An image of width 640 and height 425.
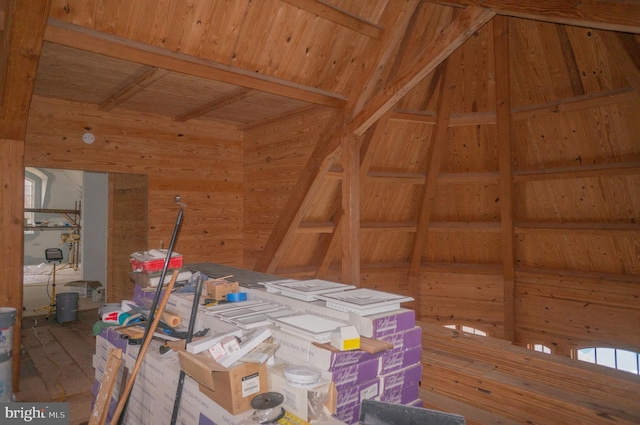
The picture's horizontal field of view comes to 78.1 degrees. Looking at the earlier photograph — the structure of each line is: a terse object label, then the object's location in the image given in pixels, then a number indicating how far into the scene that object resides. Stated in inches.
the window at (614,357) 223.5
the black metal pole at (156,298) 88.8
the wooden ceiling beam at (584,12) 98.7
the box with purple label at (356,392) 75.7
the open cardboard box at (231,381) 67.8
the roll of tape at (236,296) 109.5
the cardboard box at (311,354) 74.3
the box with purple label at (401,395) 86.4
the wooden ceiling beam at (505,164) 176.9
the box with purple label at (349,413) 76.2
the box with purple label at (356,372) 74.9
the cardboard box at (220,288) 110.4
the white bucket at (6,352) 123.4
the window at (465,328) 282.1
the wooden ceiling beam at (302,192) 178.5
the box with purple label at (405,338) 88.0
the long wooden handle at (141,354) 83.7
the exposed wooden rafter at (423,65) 130.4
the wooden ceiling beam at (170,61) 112.2
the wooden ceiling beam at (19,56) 95.0
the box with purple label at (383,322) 84.6
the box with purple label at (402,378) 85.9
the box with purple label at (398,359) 85.7
